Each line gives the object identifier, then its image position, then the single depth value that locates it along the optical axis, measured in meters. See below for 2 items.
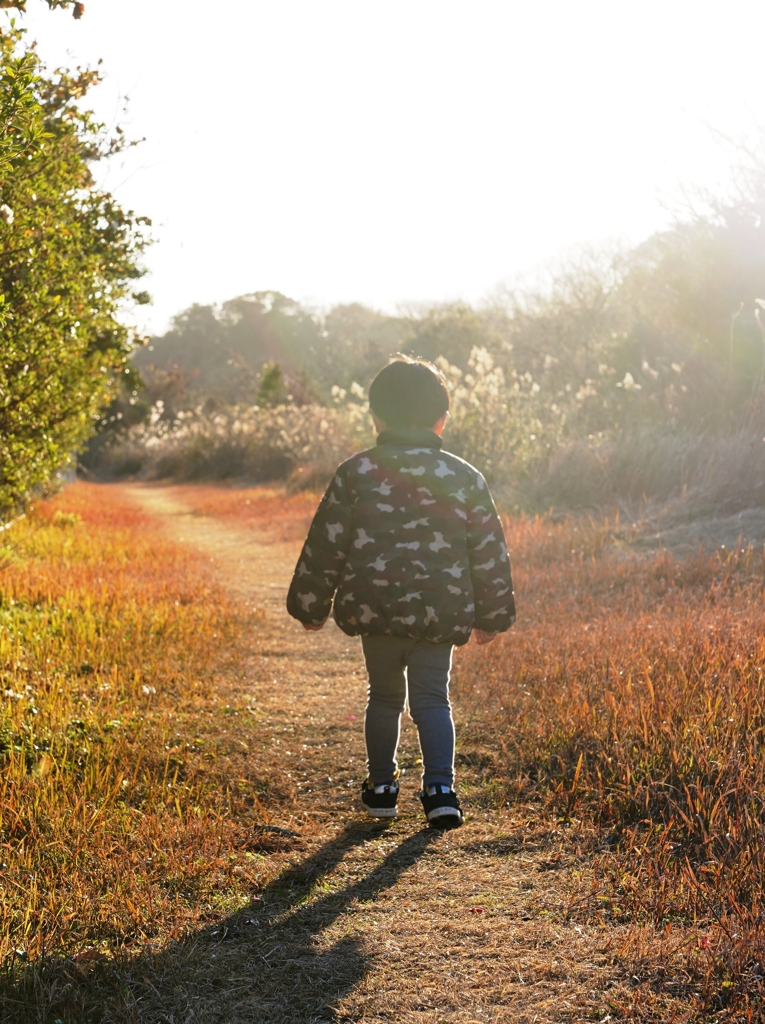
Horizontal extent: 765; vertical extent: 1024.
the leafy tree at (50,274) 4.82
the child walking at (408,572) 3.51
